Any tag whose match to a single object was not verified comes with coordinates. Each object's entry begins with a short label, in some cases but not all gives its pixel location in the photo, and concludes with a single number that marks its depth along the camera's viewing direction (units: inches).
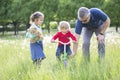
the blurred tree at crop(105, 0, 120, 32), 1671.1
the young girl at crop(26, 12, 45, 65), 338.3
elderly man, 310.2
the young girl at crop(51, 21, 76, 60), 322.9
